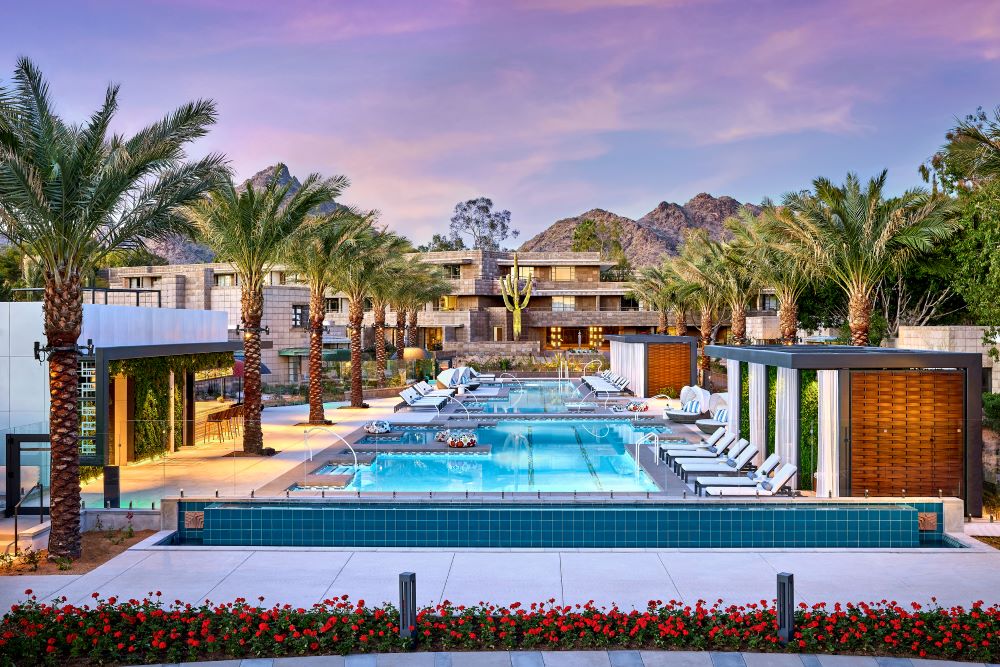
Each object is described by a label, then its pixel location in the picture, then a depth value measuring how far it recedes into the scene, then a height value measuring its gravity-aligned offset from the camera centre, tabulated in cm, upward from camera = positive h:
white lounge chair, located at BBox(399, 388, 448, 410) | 2778 -233
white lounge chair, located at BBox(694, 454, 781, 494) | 1293 -236
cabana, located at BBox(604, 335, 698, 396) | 3206 -125
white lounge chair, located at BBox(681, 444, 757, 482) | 1382 -234
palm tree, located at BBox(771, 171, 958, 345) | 2066 +250
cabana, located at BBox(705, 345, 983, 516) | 1262 -145
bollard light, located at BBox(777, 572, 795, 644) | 754 -253
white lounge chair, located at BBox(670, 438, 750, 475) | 1502 -233
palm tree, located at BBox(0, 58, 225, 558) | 1073 +175
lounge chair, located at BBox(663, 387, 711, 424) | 2294 -222
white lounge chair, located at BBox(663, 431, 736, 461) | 1523 -226
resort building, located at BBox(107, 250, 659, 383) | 5681 +249
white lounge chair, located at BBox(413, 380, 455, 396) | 2986 -215
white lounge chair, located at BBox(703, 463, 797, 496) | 1237 -236
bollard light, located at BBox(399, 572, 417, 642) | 762 -253
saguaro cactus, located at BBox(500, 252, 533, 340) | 7012 +321
